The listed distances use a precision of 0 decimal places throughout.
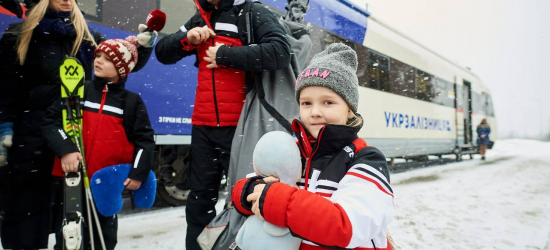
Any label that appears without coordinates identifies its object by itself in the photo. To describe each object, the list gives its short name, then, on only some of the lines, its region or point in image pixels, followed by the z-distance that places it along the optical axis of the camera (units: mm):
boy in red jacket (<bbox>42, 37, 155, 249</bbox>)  1861
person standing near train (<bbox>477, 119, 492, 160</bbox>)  12867
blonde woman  1884
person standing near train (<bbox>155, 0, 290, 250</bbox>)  1801
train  3320
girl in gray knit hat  877
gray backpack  1685
